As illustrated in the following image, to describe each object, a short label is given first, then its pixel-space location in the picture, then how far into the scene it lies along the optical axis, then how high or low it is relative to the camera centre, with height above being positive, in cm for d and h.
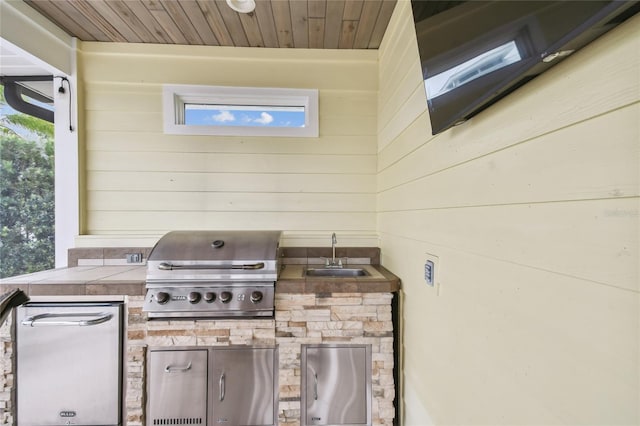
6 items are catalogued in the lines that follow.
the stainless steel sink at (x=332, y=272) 208 -47
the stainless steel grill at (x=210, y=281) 161 -42
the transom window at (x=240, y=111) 224 +86
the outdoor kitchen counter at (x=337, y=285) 165 -45
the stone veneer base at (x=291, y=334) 159 -73
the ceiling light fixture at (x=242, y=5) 174 +134
